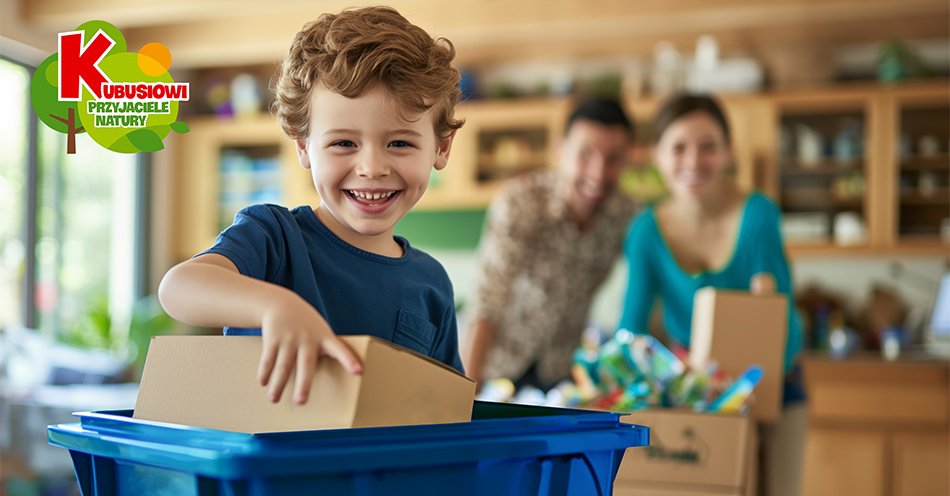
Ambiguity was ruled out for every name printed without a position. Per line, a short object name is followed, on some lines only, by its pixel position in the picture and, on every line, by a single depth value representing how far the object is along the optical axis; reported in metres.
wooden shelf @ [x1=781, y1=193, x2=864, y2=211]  5.16
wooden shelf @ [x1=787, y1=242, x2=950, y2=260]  4.94
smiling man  2.74
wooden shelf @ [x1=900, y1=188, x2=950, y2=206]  5.05
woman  2.38
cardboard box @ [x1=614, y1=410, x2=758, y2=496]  1.94
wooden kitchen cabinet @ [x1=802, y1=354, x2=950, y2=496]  4.52
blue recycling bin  0.82
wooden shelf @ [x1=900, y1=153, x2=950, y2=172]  5.09
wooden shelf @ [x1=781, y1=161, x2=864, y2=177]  5.18
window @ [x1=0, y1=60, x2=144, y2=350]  4.96
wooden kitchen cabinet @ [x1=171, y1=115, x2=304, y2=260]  6.04
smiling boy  1.14
